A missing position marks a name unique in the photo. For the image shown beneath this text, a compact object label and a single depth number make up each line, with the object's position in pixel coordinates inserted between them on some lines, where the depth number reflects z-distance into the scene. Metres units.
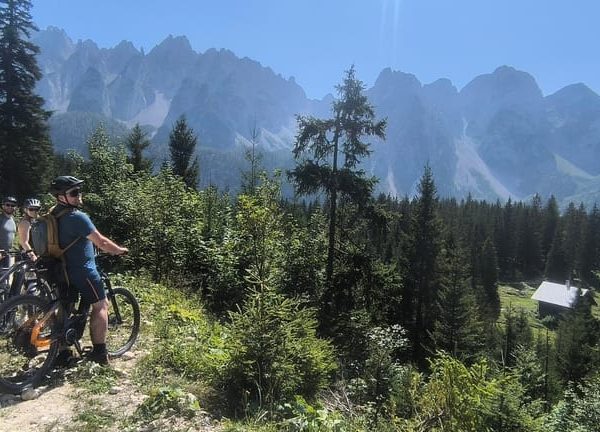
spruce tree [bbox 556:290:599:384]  32.60
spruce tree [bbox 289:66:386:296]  19.45
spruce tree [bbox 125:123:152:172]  37.12
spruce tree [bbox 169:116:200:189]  42.81
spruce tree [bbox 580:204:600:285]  92.06
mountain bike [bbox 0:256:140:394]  5.14
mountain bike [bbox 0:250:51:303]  6.23
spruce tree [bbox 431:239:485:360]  30.48
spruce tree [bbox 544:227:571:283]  95.00
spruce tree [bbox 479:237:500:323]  69.69
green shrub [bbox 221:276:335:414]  5.26
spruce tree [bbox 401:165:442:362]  37.25
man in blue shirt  5.30
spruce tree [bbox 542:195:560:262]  107.26
